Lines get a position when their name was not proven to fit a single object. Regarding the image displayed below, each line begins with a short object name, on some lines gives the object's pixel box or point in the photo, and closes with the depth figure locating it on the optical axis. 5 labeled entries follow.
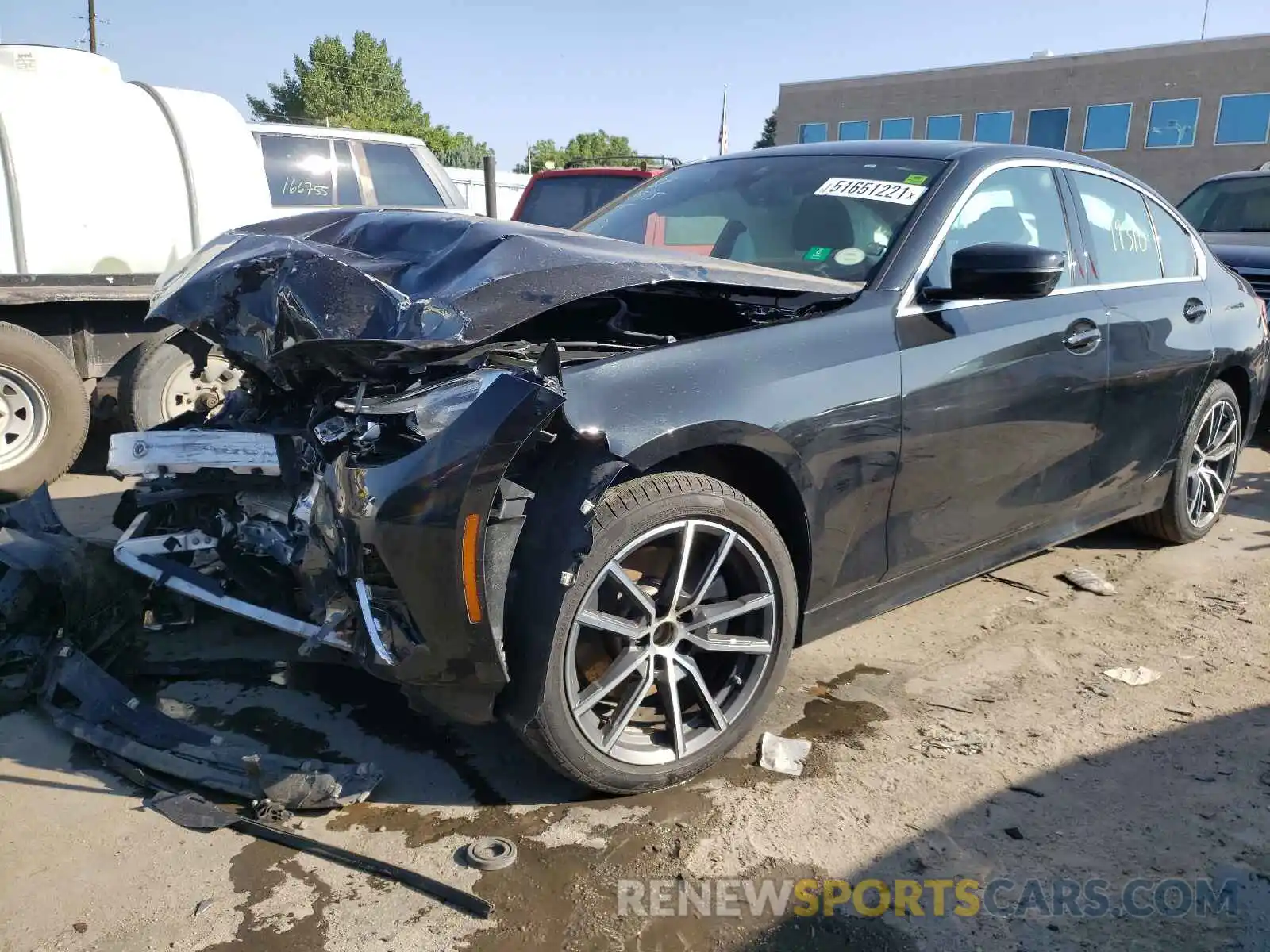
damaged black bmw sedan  2.22
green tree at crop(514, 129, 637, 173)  70.56
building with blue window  27.12
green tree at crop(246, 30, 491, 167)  51.06
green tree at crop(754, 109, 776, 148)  75.12
